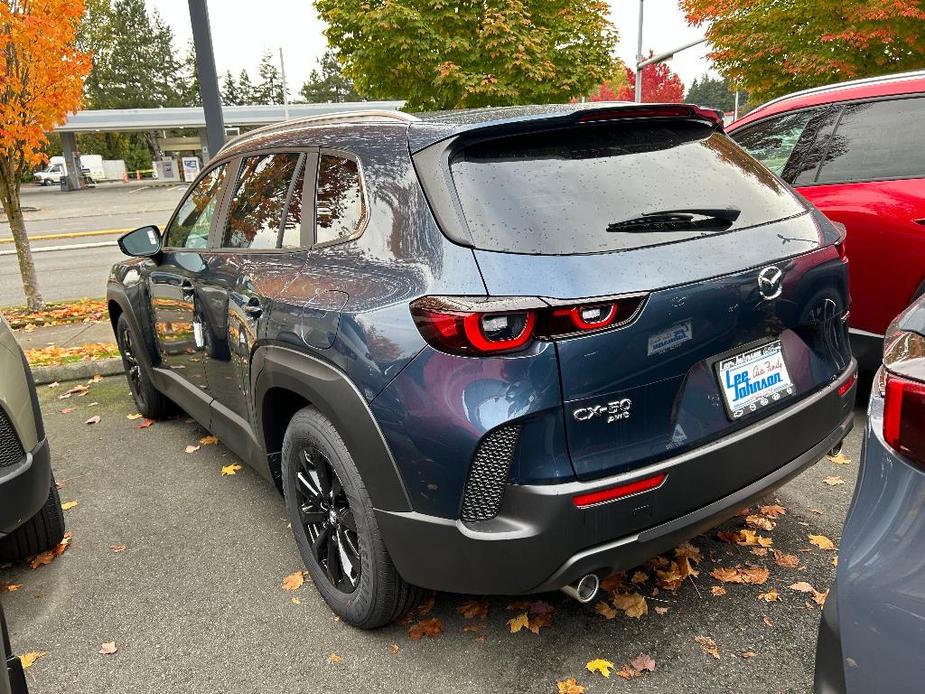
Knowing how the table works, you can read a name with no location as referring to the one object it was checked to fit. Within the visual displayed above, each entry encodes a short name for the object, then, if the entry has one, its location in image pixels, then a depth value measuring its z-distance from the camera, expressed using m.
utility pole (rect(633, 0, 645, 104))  23.99
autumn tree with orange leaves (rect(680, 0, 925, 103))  8.67
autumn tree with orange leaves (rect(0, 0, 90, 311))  7.32
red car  3.87
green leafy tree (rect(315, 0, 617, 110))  12.02
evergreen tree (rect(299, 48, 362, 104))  95.88
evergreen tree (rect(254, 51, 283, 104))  98.81
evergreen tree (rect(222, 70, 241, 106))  94.75
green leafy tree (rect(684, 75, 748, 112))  82.06
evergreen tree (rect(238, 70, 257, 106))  98.56
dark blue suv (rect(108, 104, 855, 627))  1.99
